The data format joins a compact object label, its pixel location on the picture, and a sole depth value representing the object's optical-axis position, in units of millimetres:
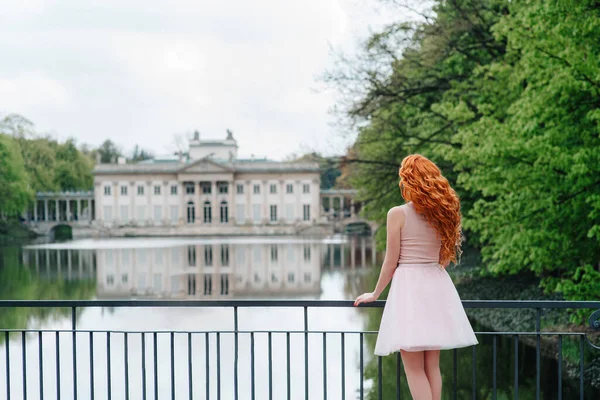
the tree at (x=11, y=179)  54812
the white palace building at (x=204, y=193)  85438
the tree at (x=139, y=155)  103562
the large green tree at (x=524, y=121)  11039
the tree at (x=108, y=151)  100375
